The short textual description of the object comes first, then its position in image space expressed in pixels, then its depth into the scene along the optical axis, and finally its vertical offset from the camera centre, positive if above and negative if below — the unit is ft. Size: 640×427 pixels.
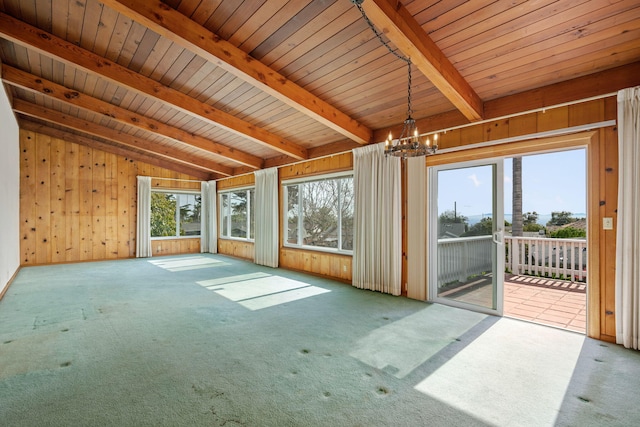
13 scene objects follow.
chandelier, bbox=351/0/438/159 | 8.05 +1.84
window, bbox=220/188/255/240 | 27.04 +0.03
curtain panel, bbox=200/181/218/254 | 30.55 -0.37
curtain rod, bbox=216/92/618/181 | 9.28 +3.56
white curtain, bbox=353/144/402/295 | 14.57 -0.37
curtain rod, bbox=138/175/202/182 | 28.18 +3.39
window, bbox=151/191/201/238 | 29.14 +0.03
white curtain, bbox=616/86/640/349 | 8.70 +0.00
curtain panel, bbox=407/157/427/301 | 13.93 -0.63
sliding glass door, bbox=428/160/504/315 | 12.09 -0.91
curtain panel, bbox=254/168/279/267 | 22.40 -0.21
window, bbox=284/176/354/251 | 18.24 +0.08
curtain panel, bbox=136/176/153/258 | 27.04 -0.32
